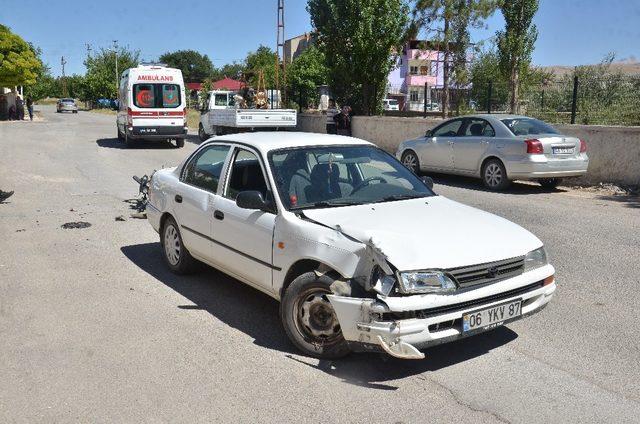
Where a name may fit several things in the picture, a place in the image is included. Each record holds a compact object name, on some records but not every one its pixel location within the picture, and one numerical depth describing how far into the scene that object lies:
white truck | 20.92
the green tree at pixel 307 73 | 46.41
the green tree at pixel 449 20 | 24.13
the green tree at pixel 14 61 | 43.29
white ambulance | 22.00
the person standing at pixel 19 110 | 46.25
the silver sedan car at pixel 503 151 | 11.76
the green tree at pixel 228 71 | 112.38
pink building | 63.42
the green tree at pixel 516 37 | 23.48
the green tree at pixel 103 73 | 76.88
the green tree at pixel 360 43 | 23.50
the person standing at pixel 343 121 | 20.53
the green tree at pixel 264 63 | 42.11
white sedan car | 3.84
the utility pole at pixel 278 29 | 30.83
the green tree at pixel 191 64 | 128.25
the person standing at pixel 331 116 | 20.83
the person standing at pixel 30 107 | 45.06
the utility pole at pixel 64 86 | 126.38
